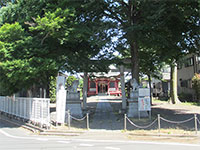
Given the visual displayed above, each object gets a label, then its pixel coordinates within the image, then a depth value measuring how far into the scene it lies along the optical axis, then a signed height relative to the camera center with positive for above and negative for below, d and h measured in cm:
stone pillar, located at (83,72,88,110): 1667 -47
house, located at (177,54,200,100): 2419 +136
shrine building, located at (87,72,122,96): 4250 -32
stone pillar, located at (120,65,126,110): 1675 -78
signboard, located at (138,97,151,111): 1203 -130
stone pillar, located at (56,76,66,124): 1080 -85
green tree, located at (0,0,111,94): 1062 +290
